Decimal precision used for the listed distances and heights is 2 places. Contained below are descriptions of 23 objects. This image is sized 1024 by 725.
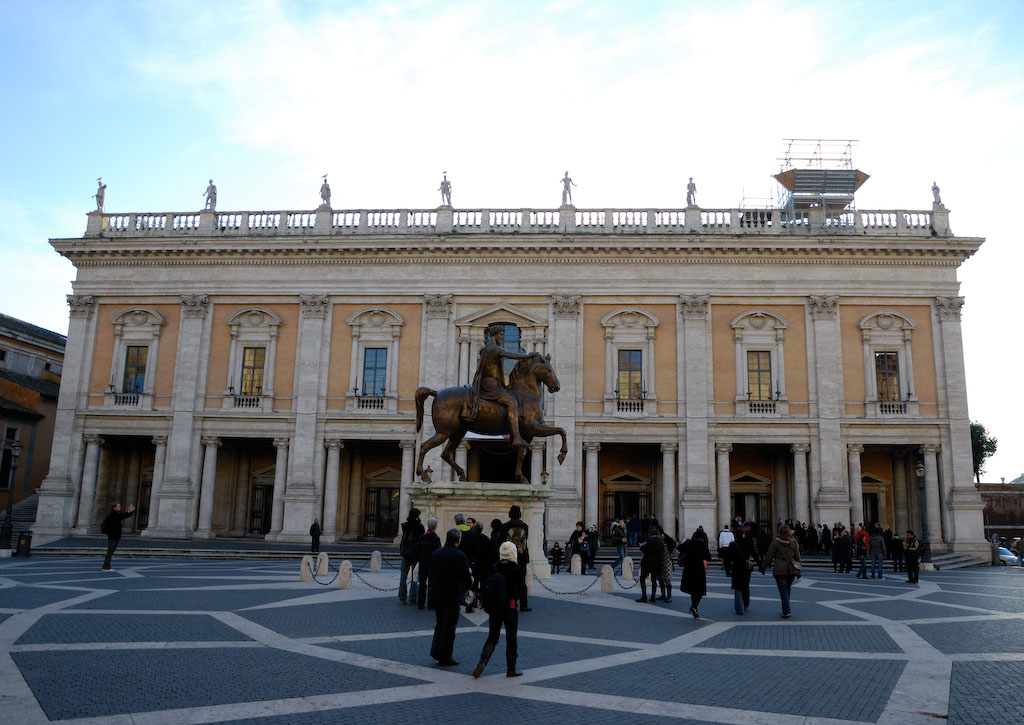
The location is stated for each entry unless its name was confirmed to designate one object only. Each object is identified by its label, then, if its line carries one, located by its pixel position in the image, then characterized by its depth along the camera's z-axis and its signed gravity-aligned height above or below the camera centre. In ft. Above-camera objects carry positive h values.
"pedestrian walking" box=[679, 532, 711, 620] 41.42 -3.67
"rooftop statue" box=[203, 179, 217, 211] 112.27 +41.11
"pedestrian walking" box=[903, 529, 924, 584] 64.39 -4.02
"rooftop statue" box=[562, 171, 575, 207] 107.76 +41.92
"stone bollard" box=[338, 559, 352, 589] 51.42 -5.43
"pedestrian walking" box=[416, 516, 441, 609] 39.14 -2.97
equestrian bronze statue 47.70 +5.65
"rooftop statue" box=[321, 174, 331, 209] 111.14 +41.99
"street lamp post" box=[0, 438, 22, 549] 80.10 -5.24
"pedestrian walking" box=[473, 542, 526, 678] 25.27 -3.60
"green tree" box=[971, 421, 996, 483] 198.08 +16.22
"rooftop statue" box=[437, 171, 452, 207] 109.70 +42.09
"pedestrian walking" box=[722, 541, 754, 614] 42.06 -3.84
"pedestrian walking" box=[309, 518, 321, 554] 86.43 -5.04
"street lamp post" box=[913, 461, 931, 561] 88.98 +0.72
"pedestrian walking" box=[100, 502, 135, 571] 62.03 -3.42
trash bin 79.22 -6.14
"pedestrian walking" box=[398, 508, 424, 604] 43.11 -2.51
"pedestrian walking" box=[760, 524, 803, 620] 41.50 -3.01
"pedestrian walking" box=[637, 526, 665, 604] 47.85 -3.55
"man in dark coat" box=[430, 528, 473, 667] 26.94 -3.30
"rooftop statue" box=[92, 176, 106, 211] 113.70 +41.70
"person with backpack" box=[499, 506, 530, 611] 38.24 -1.85
